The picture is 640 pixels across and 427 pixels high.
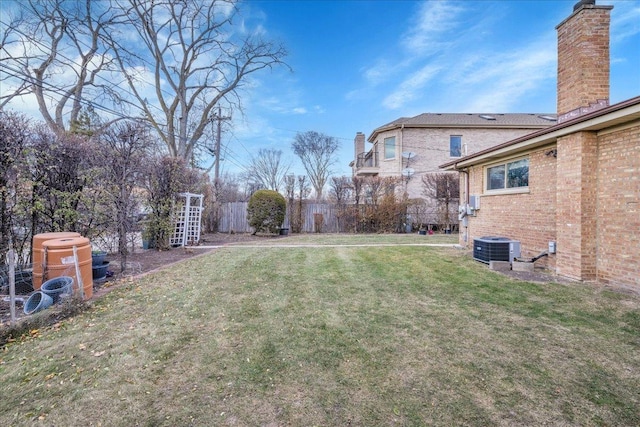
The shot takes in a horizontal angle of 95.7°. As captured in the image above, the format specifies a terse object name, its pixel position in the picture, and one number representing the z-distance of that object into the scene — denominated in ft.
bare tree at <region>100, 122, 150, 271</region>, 19.52
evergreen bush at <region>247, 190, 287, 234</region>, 44.42
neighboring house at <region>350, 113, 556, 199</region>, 63.52
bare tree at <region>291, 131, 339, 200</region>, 92.84
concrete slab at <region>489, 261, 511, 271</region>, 20.74
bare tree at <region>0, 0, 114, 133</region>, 40.29
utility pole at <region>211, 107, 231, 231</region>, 49.43
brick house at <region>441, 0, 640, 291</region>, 15.08
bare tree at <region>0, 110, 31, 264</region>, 14.82
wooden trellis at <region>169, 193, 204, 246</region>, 33.40
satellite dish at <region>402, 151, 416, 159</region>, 62.96
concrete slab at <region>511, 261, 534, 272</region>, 19.68
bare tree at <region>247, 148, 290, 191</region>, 93.20
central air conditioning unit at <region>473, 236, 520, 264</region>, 21.58
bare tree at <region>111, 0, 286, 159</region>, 50.47
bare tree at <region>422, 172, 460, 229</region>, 50.19
